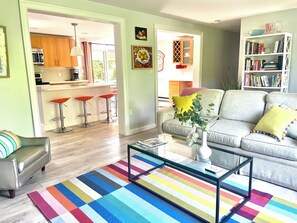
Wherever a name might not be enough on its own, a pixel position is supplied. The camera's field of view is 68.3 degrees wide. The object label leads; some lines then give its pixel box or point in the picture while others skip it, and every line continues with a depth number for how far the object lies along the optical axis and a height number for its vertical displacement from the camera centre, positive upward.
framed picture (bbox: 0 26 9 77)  2.72 +0.26
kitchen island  4.69 -0.67
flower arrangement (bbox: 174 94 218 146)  2.11 -0.45
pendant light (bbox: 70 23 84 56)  5.57 +0.57
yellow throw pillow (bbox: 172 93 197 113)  3.41 -0.46
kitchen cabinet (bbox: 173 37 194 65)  7.40 +0.74
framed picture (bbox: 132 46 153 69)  4.21 +0.32
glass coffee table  1.85 -0.85
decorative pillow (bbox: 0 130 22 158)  2.29 -0.73
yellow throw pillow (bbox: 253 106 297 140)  2.38 -0.57
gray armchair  2.10 -0.89
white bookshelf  4.25 +0.18
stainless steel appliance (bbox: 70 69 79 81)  7.84 +0.02
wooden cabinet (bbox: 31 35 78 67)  6.79 +0.83
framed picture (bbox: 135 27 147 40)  4.19 +0.77
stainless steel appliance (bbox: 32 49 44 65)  6.63 +0.58
